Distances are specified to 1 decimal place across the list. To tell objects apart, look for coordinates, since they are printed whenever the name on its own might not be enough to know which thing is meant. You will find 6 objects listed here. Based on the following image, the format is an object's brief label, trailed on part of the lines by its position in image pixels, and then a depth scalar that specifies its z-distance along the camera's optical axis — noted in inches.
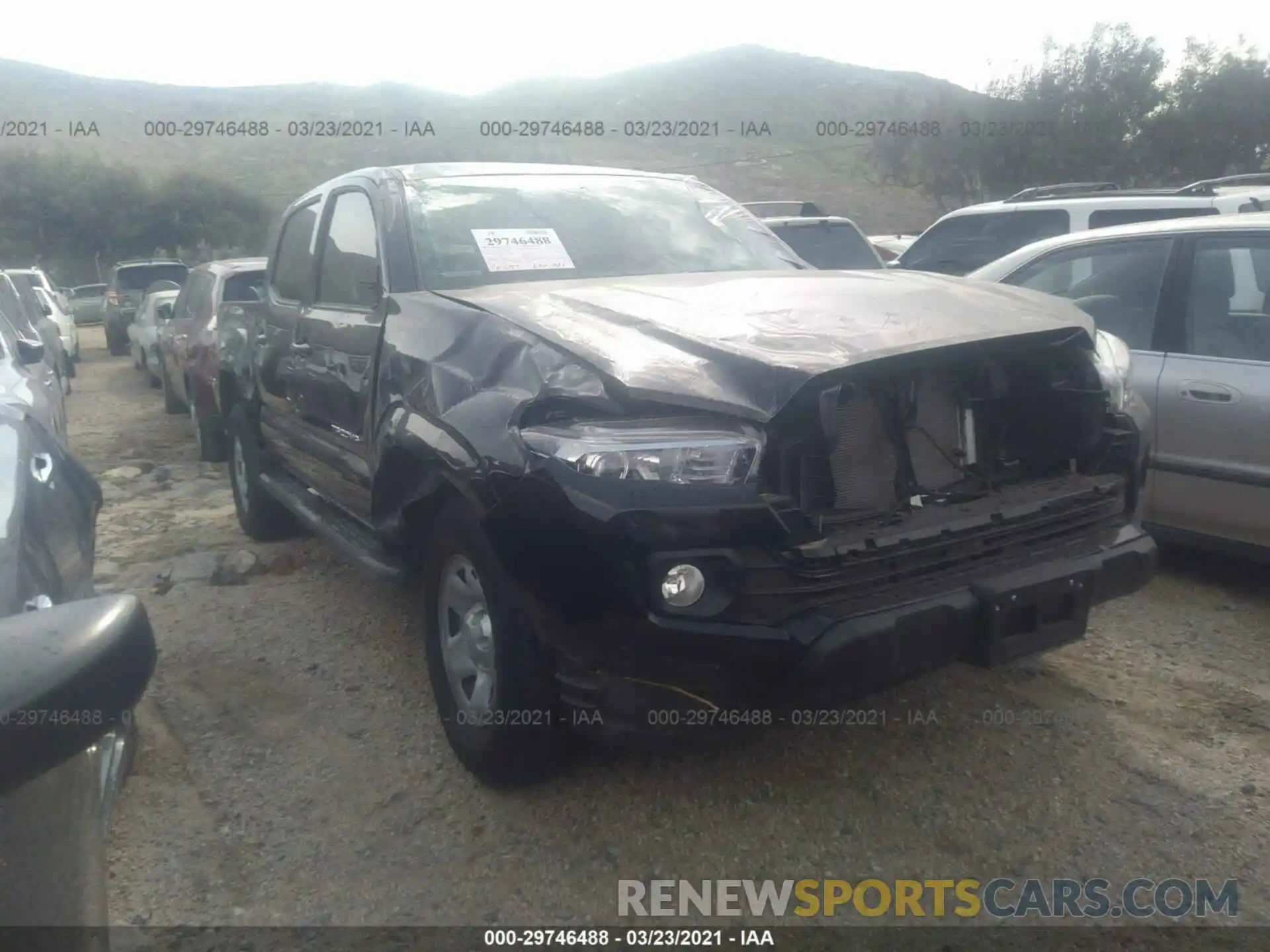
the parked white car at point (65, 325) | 592.1
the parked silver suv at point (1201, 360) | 159.9
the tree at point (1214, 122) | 1021.2
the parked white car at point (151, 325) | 533.3
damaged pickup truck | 96.0
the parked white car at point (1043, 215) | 272.2
